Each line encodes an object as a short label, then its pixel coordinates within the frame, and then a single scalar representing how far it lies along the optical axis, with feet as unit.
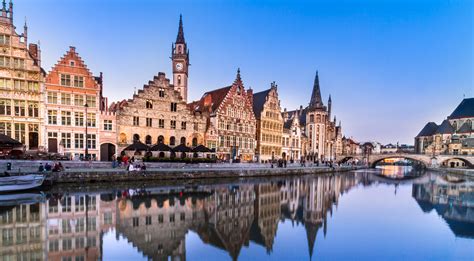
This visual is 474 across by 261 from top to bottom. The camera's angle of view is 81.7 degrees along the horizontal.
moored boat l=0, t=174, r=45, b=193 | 58.03
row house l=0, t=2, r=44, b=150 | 93.81
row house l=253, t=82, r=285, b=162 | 164.25
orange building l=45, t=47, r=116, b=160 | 100.17
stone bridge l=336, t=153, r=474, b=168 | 199.11
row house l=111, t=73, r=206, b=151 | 111.65
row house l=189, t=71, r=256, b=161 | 138.82
